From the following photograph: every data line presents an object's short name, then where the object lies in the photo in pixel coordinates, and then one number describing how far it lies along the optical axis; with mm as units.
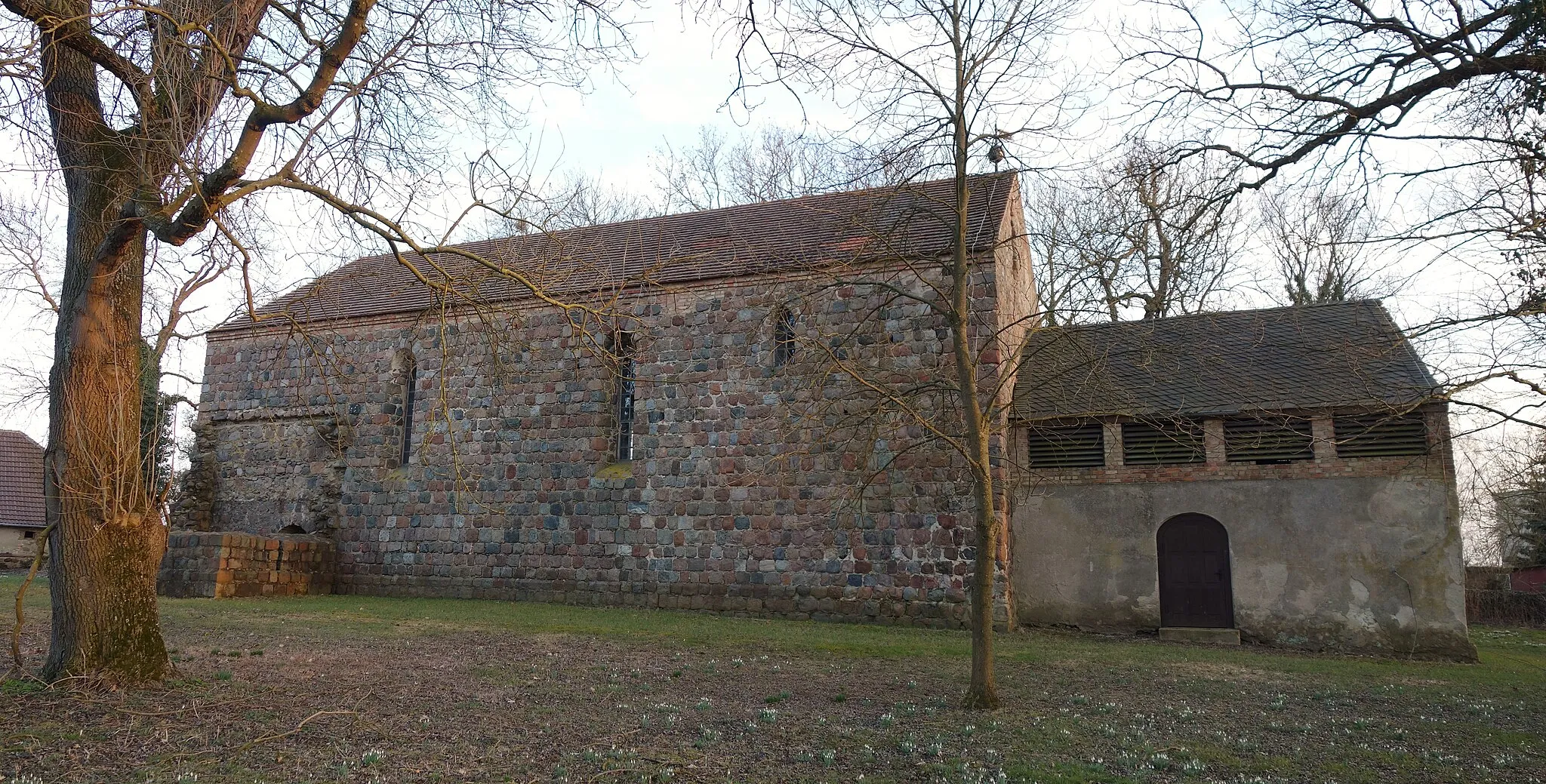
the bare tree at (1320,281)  24797
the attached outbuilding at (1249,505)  13734
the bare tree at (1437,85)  5652
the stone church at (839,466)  14094
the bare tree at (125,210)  6758
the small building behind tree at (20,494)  30969
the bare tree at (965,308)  8133
